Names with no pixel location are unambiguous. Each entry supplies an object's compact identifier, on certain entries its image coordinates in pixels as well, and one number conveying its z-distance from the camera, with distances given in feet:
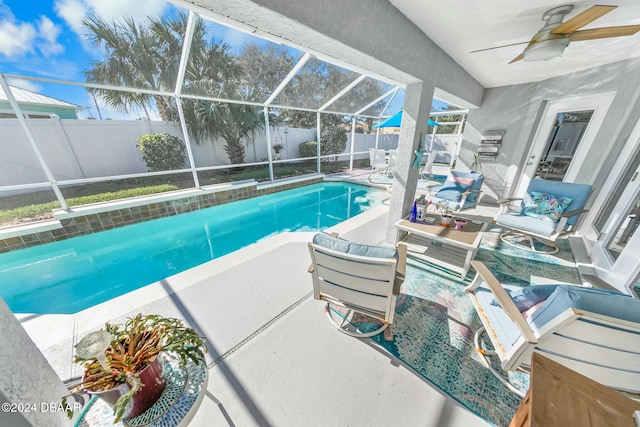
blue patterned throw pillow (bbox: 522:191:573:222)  10.13
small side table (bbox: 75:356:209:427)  2.71
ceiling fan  5.52
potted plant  2.43
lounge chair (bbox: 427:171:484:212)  13.19
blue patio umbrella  19.99
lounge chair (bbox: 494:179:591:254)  9.55
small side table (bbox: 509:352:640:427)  2.28
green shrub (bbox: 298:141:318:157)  31.83
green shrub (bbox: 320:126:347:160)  33.12
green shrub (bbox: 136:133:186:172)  21.31
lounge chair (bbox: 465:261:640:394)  3.18
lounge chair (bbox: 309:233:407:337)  4.59
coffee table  7.87
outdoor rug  4.54
